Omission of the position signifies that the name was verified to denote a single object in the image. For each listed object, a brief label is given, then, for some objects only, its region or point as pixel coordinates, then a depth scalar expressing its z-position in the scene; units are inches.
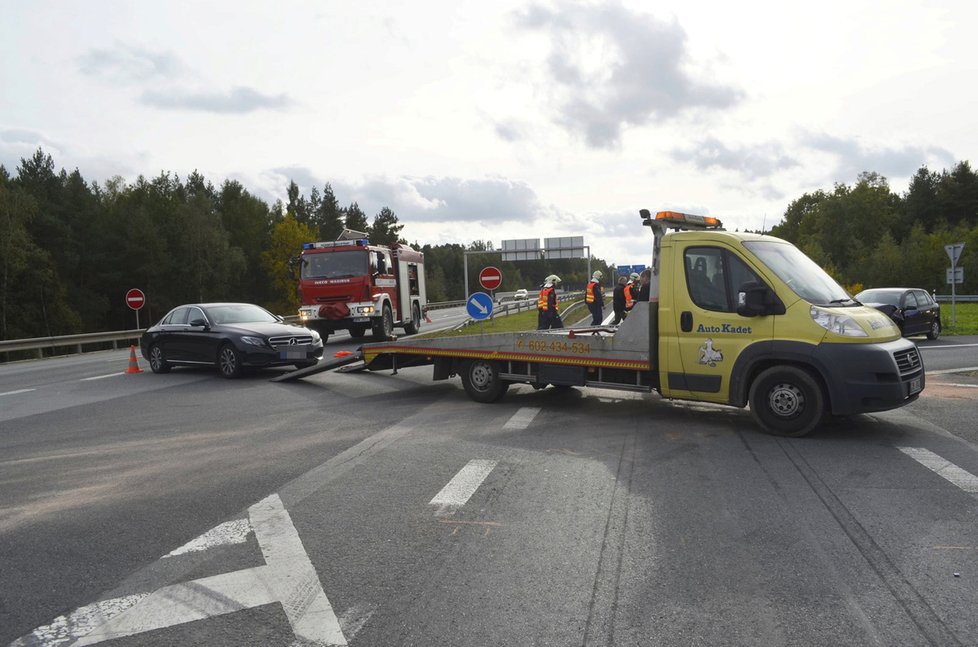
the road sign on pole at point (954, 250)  961.5
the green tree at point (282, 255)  3316.9
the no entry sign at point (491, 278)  952.1
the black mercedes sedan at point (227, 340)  561.9
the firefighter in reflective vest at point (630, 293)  625.1
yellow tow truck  294.0
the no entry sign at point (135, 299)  1386.8
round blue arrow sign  722.2
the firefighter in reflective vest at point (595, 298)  738.2
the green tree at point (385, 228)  4365.2
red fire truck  837.8
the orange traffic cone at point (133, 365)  645.9
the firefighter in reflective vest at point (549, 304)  707.4
